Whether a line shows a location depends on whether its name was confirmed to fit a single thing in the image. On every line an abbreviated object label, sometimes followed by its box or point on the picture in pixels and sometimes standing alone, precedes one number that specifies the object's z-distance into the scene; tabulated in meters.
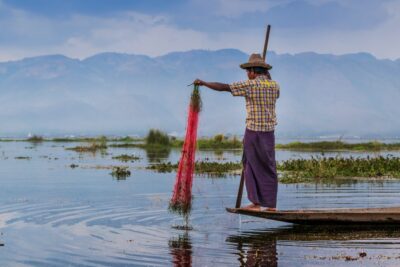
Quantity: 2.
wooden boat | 11.10
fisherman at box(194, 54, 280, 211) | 10.84
